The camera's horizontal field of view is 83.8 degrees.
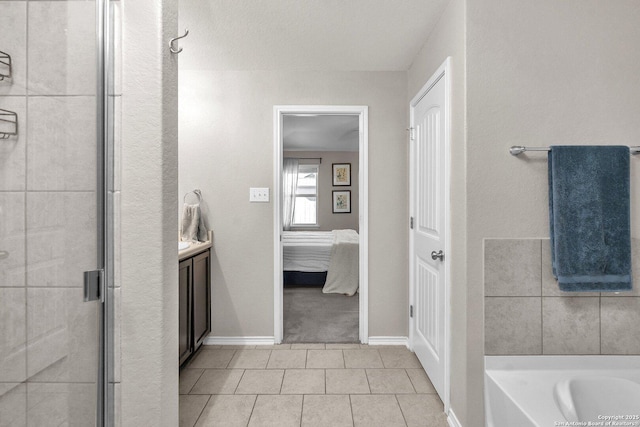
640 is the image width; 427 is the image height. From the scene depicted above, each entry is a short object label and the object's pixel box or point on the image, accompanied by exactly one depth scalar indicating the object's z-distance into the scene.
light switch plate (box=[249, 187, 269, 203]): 3.00
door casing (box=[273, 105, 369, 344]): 2.99
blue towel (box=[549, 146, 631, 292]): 1.62
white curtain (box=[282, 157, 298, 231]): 7.39
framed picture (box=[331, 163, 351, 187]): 7.44
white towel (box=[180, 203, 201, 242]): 2.86
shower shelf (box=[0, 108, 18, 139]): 0.75
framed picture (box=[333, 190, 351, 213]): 7.42
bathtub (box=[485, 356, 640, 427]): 1.38
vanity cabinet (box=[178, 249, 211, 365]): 2.40
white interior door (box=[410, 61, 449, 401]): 2.07
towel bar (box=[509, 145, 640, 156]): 1.65
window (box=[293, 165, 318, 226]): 7.46
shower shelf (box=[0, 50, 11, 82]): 0.74
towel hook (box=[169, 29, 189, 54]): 1.19
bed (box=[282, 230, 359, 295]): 4.66
